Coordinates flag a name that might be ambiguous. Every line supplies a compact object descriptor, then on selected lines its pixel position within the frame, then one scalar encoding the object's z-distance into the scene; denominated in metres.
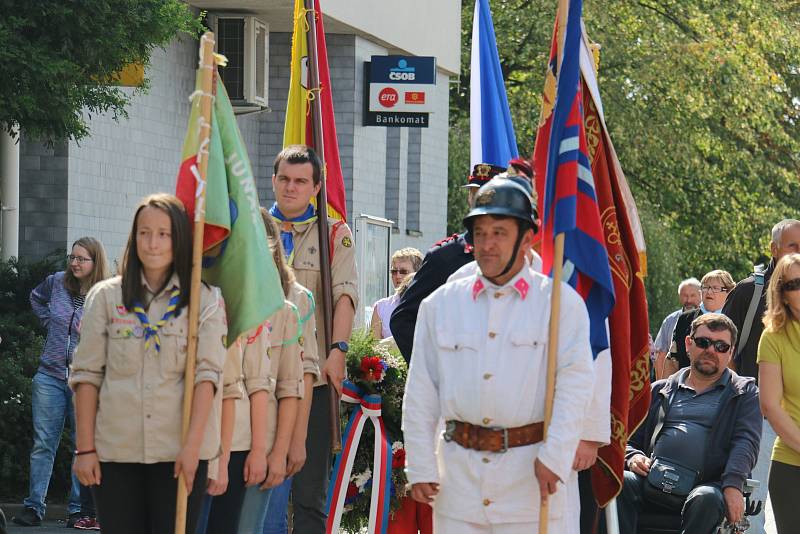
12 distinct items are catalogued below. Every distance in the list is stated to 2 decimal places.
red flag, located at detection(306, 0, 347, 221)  15.39
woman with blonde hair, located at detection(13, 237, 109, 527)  19.28
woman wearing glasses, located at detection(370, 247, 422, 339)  20.01
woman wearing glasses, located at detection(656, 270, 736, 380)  24.52
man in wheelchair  14.88
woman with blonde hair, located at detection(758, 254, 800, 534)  13.74
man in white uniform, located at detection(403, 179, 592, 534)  9.84
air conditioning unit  31.16
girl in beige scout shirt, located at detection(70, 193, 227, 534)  9.96
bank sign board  35.01
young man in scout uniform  13.30
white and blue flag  15.47
